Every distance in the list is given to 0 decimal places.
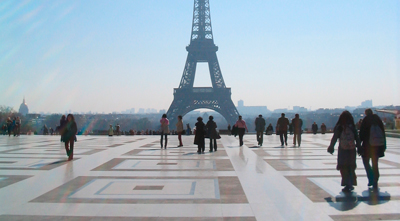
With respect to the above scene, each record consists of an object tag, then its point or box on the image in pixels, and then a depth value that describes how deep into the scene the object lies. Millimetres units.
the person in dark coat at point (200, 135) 13672
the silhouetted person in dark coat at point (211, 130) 14133
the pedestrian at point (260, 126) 16797
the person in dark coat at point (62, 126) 11755
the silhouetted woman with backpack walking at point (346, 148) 6768
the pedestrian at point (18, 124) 25638
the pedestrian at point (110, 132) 27125
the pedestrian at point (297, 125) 16488
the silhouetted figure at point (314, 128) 29156
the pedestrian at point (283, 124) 16344
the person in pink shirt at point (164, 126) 15236
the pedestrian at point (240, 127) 16344
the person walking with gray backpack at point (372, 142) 7035
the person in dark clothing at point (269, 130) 28428
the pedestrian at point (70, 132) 11438
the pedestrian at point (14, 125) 25806
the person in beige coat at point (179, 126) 16125
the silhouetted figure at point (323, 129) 29731
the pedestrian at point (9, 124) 25816
